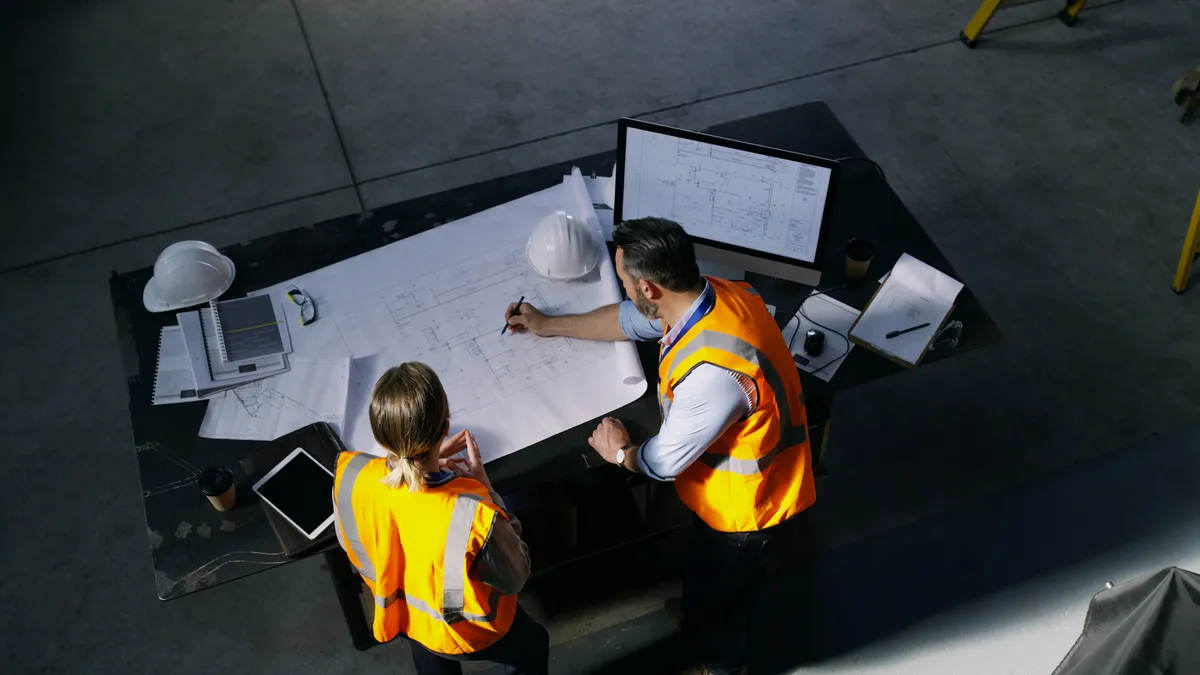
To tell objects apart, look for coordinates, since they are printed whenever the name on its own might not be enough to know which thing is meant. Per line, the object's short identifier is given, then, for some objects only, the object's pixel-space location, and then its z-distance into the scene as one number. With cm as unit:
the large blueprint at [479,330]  264
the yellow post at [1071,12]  528
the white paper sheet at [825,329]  272
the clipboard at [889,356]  271
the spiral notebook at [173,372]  266
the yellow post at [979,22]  507
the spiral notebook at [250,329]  275
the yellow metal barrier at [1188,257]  401
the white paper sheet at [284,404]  260
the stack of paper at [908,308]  274
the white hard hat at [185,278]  283
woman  199
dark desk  239
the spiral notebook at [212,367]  269
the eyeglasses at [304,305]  284
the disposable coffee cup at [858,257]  287
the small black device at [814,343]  271
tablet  241
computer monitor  262
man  222
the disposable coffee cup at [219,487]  236
